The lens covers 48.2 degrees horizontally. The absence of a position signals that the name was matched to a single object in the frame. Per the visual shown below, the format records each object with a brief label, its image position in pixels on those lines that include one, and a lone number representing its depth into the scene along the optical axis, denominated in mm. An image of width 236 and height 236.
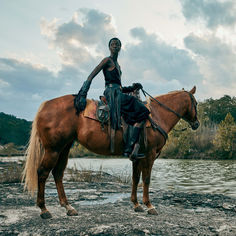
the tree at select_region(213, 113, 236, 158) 38250
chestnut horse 5234
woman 5293
